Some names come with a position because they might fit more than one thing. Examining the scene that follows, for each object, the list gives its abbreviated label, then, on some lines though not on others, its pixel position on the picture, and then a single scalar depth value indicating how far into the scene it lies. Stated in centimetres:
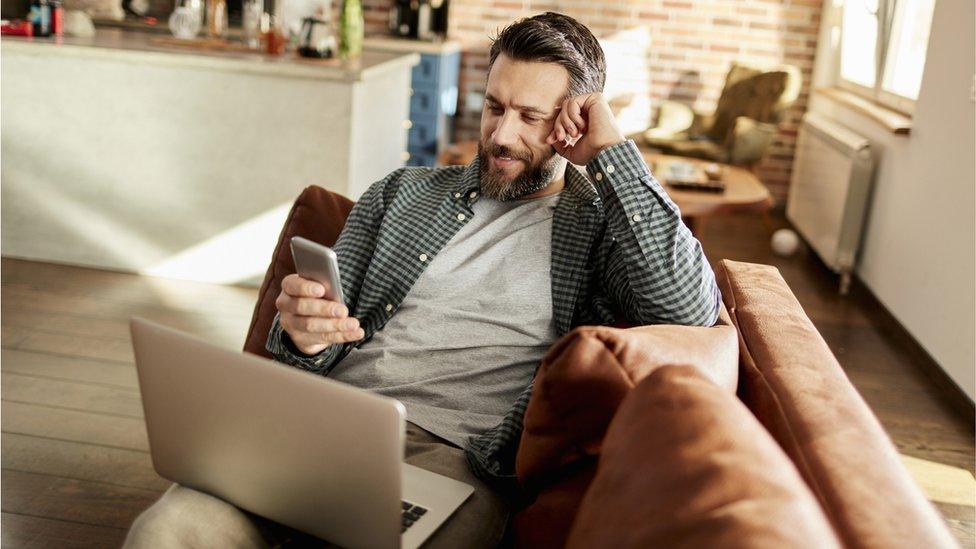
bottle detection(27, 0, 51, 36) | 380
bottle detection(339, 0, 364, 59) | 412
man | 150
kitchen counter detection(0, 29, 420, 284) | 363
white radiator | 443
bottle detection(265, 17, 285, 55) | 389
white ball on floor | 507
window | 442
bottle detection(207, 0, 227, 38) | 441
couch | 80
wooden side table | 373
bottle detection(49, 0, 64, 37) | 386
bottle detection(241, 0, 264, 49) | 423
